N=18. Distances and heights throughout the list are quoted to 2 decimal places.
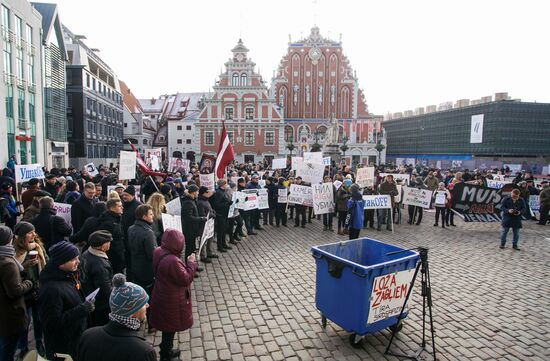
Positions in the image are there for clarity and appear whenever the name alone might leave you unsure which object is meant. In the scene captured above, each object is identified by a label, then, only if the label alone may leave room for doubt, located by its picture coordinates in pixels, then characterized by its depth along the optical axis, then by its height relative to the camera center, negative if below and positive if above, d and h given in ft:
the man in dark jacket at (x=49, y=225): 18.73 -3.87
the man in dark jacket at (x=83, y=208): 22.26 -3.45
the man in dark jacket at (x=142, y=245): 16.96 -4.40
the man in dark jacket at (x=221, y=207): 31.76 -4.64
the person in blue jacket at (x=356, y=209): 32.14 -4.58
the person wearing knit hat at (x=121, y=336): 8.11 -4.40
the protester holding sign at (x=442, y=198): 44.24 -4.72
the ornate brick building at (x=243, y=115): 171.73 +21.92
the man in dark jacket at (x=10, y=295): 12.40 -5.19
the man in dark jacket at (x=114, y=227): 18.19 -3.77
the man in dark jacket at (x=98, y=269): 13.53 -4.51
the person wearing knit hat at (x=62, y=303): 11.27 -4.93
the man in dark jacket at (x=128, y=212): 20.93 -3.42
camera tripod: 15.48 -6.20
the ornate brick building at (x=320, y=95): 191.01 +36.39
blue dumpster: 15.92 -6.40
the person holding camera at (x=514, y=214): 34.46 -5.16
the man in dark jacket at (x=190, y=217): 24.95 -4.36
